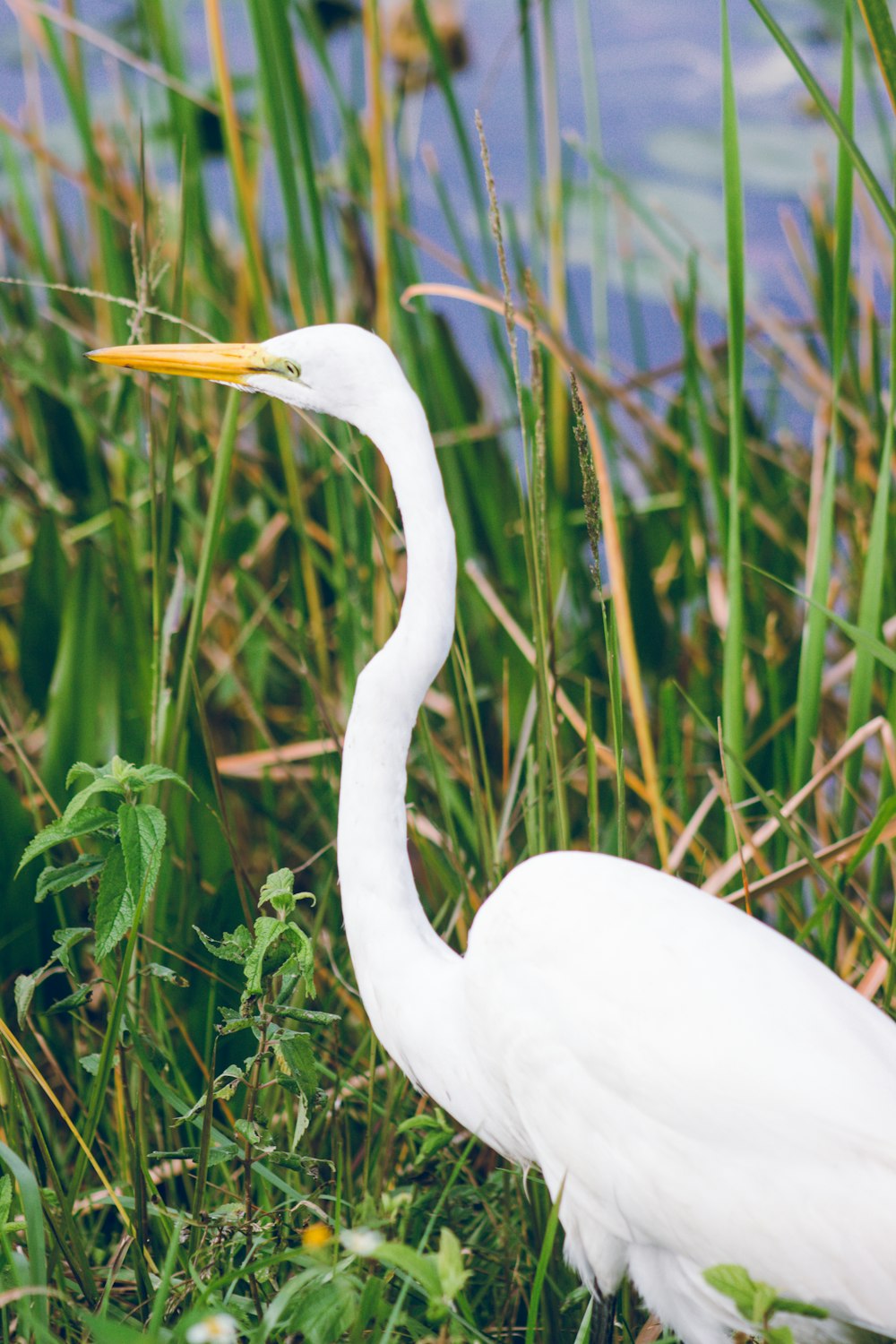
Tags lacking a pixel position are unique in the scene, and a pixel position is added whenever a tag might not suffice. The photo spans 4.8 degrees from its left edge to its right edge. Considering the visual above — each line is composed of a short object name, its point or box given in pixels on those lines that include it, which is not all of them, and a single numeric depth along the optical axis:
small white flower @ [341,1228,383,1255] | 6.43
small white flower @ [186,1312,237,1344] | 6.39
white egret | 6.57
